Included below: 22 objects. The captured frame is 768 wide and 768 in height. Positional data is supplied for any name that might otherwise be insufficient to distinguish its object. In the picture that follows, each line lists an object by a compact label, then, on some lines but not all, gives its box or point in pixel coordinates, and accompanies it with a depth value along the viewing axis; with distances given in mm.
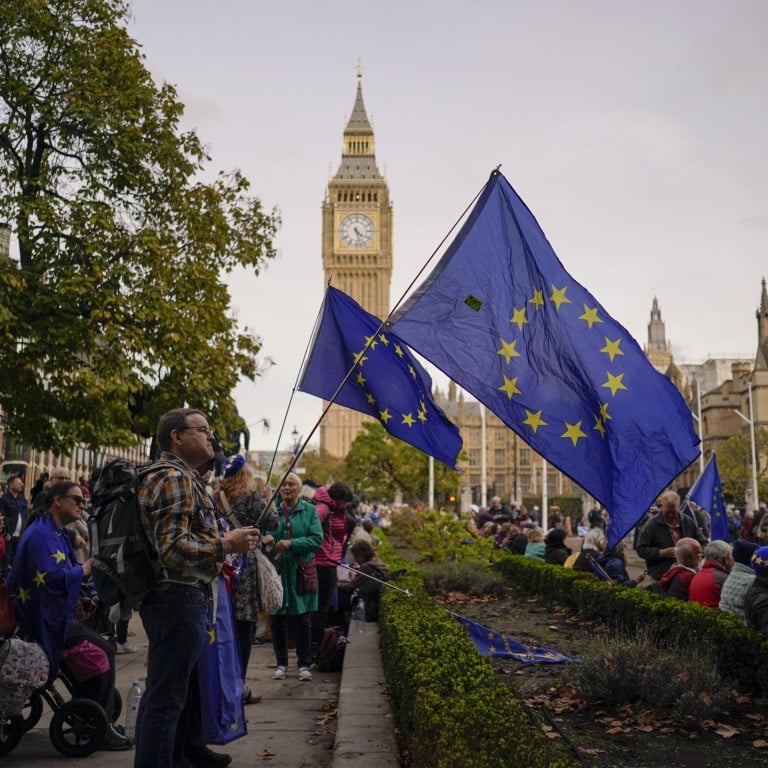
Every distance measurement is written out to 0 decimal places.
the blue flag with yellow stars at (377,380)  9016
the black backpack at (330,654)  9203
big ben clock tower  121000
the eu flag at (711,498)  18234
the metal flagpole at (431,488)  39312
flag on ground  8945
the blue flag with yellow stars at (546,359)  7098
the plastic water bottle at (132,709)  6348
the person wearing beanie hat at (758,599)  7082
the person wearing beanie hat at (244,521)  6980
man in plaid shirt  4281
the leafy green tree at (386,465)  56688
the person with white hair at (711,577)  9336
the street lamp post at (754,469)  46094
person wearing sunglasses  5949
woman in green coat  8570
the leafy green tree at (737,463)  58656
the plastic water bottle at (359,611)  11391
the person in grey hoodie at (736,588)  8500
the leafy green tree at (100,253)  13922
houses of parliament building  119625
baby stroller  5621
